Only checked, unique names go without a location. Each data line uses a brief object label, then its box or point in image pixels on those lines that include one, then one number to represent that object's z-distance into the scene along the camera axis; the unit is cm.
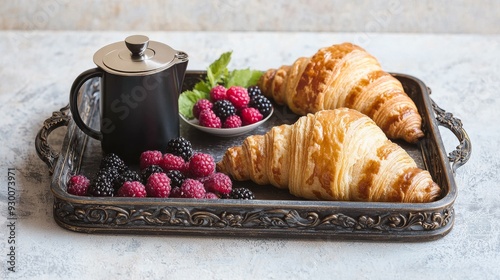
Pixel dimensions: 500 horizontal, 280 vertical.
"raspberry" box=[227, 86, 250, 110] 104
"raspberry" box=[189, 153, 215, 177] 96
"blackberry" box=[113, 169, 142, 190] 95
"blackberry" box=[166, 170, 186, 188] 95
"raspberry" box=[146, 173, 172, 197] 93
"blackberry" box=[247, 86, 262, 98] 106
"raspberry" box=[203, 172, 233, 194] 94
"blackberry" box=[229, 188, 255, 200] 93
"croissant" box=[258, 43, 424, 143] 102
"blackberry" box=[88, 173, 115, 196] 93
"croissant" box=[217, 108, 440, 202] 93
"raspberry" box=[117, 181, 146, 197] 93
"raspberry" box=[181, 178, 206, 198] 93
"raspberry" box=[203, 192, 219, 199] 93
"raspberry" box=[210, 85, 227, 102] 105
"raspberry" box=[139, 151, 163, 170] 97
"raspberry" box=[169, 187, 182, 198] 94
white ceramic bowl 103
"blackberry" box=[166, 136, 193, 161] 99
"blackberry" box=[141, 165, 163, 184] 96
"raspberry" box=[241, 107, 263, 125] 104
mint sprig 107
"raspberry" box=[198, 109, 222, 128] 102
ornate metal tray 91
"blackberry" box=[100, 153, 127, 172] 97
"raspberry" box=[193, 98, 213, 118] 104
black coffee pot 96
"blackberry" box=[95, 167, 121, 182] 95
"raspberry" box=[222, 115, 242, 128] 103
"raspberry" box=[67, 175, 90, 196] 94
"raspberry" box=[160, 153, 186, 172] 97
